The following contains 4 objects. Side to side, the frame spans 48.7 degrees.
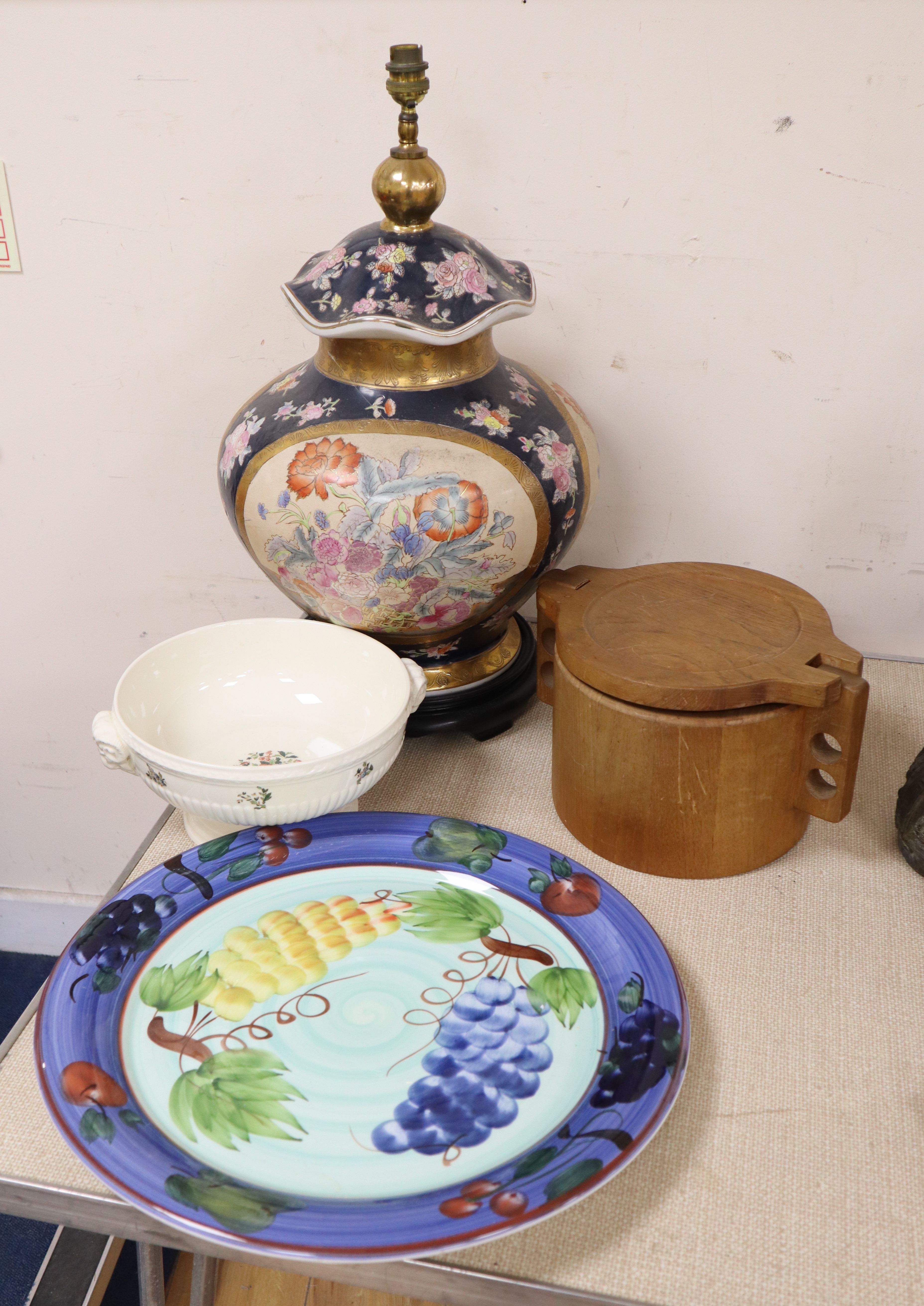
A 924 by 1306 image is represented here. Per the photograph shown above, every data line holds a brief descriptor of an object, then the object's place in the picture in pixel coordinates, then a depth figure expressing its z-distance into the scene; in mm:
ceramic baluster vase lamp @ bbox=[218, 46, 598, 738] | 677
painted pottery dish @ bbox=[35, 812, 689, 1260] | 460
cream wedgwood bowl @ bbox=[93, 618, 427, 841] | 618
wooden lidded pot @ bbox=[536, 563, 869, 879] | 620
